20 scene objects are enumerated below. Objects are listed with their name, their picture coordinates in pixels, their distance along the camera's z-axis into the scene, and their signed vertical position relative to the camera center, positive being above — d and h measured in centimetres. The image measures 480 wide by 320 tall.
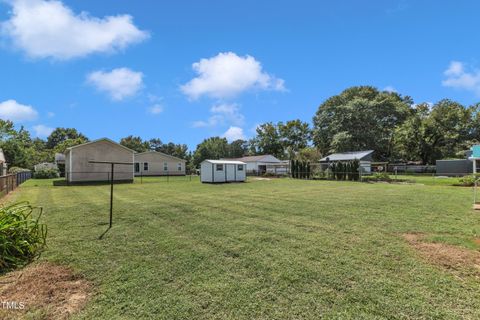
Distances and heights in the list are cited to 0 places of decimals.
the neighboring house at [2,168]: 1989 +2
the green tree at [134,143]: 5278 +448
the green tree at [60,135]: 6462 +752
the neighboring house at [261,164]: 3602 +11
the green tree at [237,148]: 5572 +345
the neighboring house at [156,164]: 3312 +25
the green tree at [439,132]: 3291 +364
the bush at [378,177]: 2235 -117
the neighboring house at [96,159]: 2084 +62
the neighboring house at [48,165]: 3761 +37
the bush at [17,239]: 389 -108
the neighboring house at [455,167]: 2783 -50
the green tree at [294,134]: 4850 +543
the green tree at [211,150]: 4938 +291
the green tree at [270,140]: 5062 +448
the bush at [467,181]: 1622 -114
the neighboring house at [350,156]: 3082 +82
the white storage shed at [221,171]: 2131 -50
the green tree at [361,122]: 3766 +580
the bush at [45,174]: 2738 -62
